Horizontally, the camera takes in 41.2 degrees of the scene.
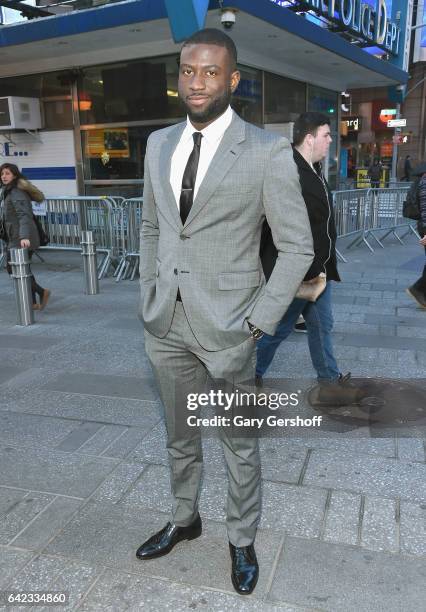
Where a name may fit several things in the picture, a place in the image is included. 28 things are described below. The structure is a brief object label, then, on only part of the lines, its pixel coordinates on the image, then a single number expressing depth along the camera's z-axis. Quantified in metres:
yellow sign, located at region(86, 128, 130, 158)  11.29
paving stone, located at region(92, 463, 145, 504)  3.02
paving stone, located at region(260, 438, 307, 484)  3.20
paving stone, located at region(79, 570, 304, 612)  2.25
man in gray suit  2.07
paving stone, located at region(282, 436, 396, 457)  3.47
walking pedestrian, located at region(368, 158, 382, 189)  27.14
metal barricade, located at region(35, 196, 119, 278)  8.96
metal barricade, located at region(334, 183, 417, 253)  10.51
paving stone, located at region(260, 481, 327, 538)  2.74
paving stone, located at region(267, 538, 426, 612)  2.26
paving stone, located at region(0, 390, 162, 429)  3.99
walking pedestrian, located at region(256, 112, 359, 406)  3.81
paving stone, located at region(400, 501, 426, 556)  2.58
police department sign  10.15
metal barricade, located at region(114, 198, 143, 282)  8.48
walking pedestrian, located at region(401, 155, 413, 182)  25.03
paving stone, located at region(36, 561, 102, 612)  2.29
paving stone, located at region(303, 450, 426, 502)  3.04
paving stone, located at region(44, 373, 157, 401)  4.43
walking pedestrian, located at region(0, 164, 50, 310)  6.85
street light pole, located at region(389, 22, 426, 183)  25.63
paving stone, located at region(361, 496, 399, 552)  2.61
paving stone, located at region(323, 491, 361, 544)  2.66
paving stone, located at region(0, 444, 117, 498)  3.14
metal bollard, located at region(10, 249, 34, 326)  6.34
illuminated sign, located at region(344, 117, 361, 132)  36.28
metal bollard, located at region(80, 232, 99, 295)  7.60
